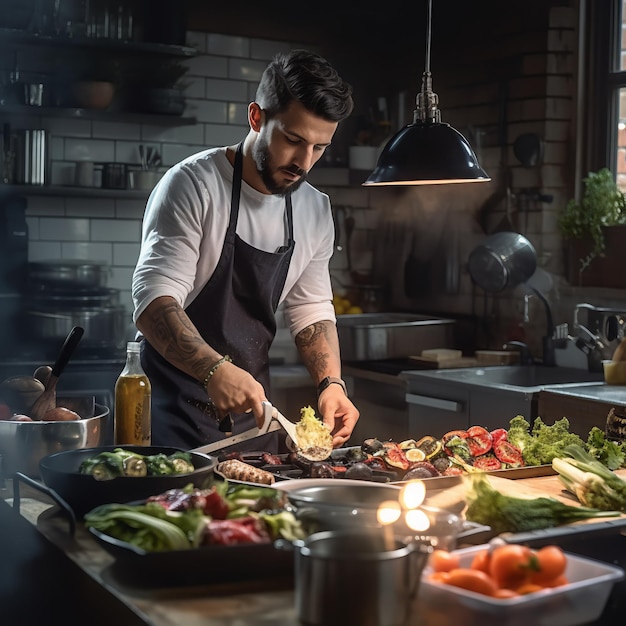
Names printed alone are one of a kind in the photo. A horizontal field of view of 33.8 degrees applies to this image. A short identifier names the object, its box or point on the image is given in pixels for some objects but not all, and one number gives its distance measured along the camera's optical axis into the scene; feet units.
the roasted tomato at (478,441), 9.29
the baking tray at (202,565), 5.62
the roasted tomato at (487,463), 8.96
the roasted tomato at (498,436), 9.46
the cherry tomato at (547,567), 5.32
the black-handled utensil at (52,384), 8.67
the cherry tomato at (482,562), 5.50
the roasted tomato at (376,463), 8.61
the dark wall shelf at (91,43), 17.48
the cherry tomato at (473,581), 5.24
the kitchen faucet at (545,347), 17.02
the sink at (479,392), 14.67
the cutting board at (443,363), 17.24
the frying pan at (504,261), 17.34
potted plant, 16.85
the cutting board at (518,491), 7.35
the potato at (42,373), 9.19
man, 10.01
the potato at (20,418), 8.24
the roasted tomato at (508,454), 9.16
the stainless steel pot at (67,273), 18.22
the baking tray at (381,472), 8.10
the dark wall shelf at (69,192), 18.01
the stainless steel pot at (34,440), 8.02
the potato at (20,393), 8.73
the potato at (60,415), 8.43
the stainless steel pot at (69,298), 17.42
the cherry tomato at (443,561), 5.49
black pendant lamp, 9.77
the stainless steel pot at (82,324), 17.11
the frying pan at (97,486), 6.89
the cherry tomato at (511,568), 5.30
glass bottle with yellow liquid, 8.69
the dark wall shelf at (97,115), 17.75
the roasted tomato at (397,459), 8.65
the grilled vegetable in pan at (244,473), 7.72
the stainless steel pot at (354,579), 4.91
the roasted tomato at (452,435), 9.50
